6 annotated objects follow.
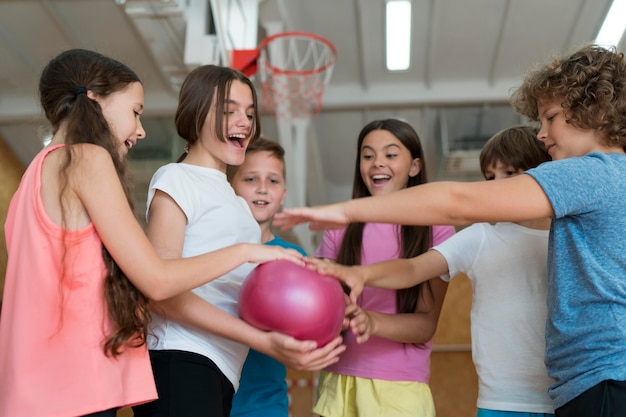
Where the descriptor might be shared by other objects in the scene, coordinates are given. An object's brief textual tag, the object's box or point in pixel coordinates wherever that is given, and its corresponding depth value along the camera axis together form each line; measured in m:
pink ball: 1.64
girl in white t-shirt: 1.67
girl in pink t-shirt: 2.27
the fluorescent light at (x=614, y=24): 6.07
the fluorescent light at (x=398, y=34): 6.10
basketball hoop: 5.08
